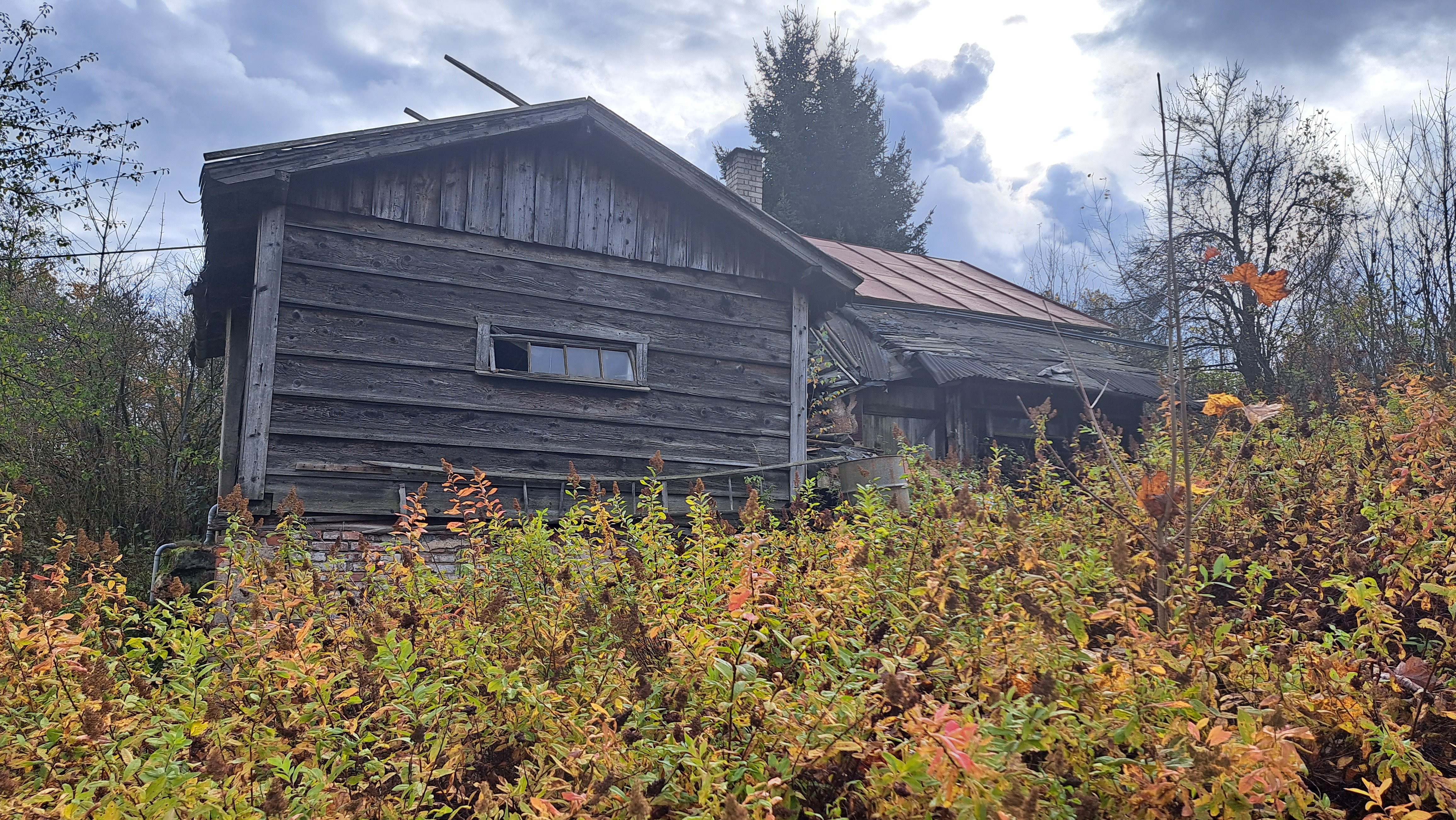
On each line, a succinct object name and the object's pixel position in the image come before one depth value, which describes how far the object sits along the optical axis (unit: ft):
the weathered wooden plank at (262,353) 22.62
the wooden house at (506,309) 23.72
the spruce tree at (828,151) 91.71
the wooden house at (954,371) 39.42
